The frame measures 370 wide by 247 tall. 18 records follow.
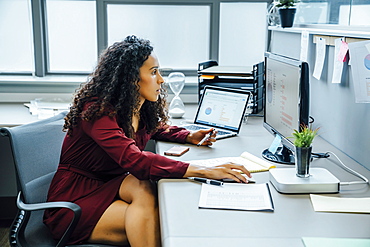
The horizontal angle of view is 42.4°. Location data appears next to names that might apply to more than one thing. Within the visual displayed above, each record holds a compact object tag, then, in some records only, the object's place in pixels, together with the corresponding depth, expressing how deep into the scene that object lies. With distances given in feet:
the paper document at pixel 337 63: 6.03
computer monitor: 5.28
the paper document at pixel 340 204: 4.40
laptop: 7.39
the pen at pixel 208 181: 5.09
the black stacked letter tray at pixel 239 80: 8.62
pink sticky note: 5.83
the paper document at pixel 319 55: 6.64
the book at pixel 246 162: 5.71
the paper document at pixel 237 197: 4.48
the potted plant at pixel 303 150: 4.95
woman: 5.29
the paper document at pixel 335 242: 3.68
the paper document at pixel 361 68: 5.22
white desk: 3.80
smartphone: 6.27
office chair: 5.31
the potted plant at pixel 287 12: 8.13
